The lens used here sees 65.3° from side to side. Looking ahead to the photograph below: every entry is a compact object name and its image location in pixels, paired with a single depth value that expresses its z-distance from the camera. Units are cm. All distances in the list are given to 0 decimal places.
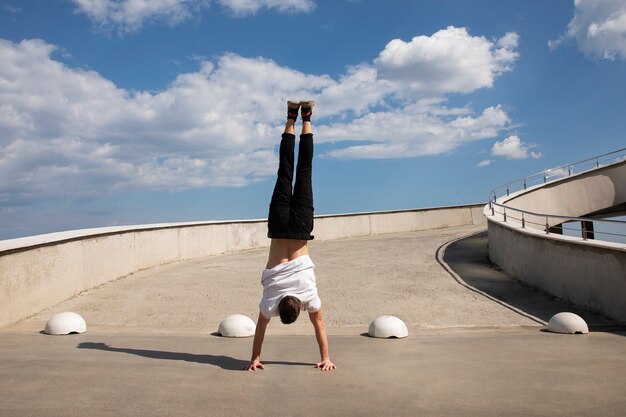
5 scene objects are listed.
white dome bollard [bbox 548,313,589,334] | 743
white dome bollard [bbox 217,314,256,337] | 739
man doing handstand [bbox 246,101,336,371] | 508
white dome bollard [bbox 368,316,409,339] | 712
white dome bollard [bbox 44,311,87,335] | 752
